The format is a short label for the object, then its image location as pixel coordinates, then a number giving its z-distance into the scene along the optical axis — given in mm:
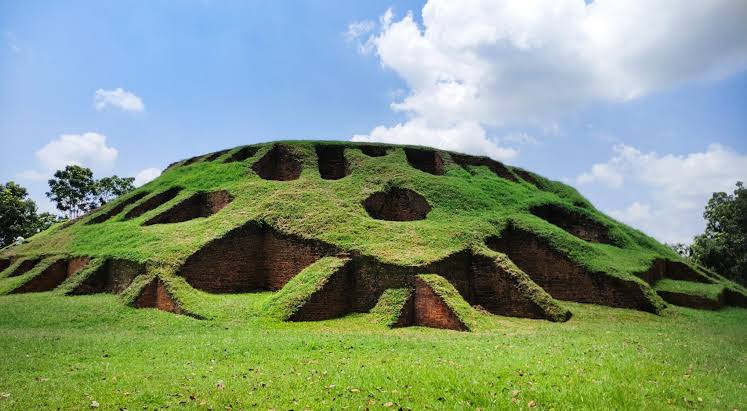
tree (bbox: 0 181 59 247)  43312
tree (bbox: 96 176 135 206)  56188
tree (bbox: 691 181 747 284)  32438
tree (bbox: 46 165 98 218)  53625
